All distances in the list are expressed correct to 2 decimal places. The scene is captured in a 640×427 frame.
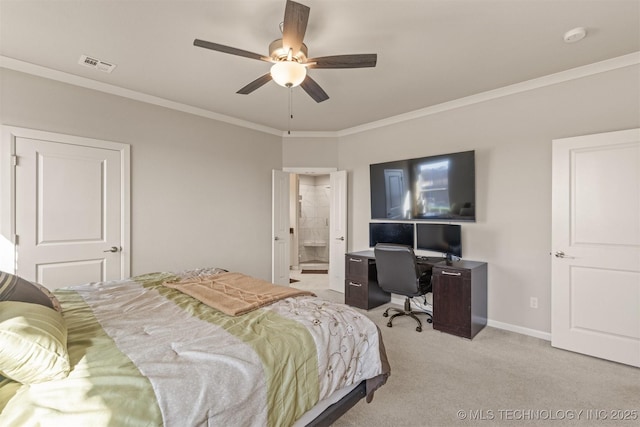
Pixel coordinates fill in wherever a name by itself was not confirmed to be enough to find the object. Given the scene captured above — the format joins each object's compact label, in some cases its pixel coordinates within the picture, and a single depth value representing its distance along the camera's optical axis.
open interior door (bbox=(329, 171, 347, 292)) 4.92
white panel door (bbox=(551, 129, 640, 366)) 2.57
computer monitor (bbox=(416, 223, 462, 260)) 3.58
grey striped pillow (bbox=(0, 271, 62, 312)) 1.41
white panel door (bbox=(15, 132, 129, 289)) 2.81
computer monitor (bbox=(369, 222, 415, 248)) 4.09
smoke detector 2.28
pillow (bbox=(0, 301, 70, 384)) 1.04
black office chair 3.26
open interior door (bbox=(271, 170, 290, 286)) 4.82
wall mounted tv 3.55
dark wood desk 3.11
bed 1.02
